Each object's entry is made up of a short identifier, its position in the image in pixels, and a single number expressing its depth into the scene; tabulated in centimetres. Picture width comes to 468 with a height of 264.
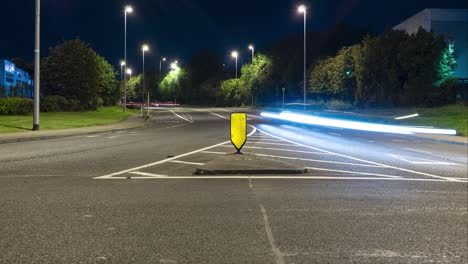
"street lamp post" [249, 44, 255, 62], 9654
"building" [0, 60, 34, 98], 5131
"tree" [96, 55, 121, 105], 5585
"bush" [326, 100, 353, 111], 6292
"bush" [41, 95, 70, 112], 4541
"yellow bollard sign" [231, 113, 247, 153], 1379
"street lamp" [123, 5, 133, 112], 5036
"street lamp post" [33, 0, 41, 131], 2509
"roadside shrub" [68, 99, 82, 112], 4891
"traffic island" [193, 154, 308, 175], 1145
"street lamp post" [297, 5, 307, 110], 5291
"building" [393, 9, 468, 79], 7044
